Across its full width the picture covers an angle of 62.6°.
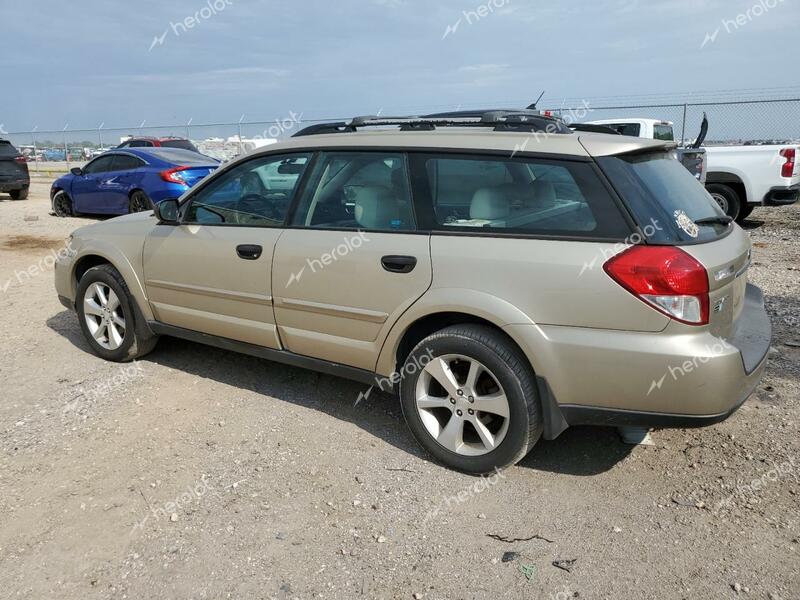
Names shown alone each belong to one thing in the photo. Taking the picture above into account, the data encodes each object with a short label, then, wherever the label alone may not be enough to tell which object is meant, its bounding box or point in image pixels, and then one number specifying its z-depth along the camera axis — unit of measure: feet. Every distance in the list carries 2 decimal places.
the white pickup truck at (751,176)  34.78
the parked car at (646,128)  40.47
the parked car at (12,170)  54.90
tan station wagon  9.57
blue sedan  37.01
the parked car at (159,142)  68.00
